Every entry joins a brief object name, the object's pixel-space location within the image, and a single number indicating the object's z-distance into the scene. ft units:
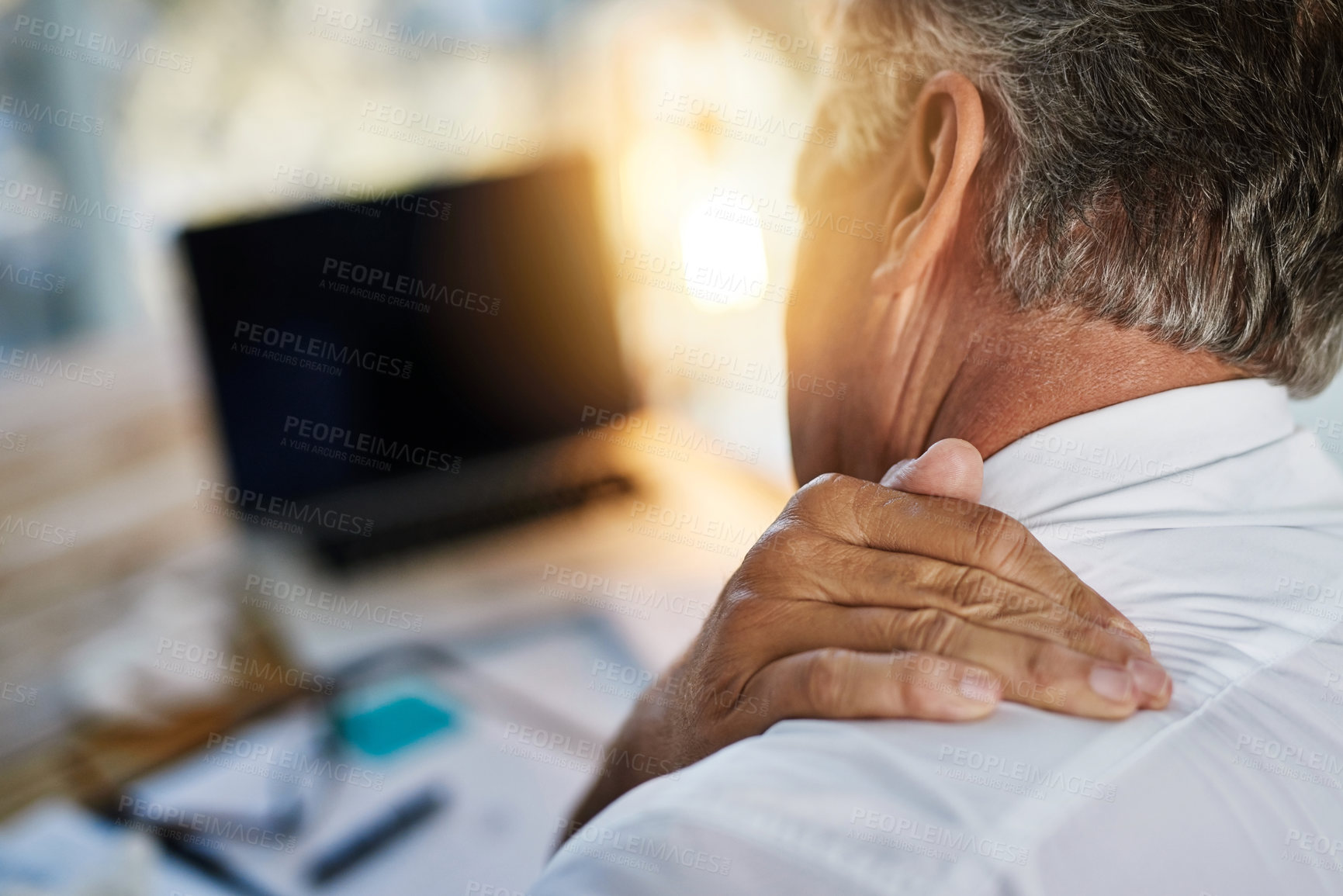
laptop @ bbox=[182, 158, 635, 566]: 4.29
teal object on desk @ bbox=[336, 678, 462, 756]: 3.46
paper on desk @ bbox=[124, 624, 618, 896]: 2.89
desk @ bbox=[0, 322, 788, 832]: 3.54
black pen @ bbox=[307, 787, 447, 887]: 2.92
